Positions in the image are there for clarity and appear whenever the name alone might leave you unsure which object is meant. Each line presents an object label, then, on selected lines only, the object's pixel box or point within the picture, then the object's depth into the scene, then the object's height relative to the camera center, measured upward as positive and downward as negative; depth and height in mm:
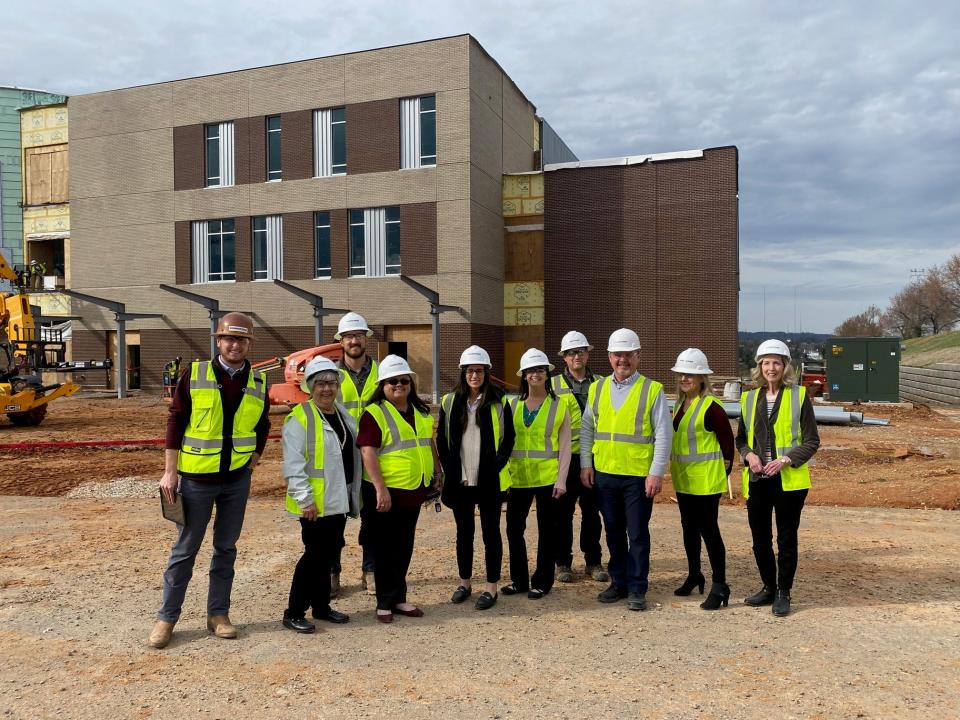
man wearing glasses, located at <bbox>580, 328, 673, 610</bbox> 5379 -793
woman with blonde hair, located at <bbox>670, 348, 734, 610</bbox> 5367 -820
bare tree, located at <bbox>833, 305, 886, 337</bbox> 111144 +3455
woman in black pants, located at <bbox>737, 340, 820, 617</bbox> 5168 -778
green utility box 24703 -772
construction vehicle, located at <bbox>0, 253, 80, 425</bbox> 17406 -250
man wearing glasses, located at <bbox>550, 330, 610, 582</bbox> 6039 -1175
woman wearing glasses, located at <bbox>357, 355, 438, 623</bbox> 5027 -821
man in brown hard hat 4680 -674
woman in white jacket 4812 -859
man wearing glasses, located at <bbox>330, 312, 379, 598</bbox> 5777 -234
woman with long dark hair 5383 -757
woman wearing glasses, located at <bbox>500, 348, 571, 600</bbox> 5602 -809
